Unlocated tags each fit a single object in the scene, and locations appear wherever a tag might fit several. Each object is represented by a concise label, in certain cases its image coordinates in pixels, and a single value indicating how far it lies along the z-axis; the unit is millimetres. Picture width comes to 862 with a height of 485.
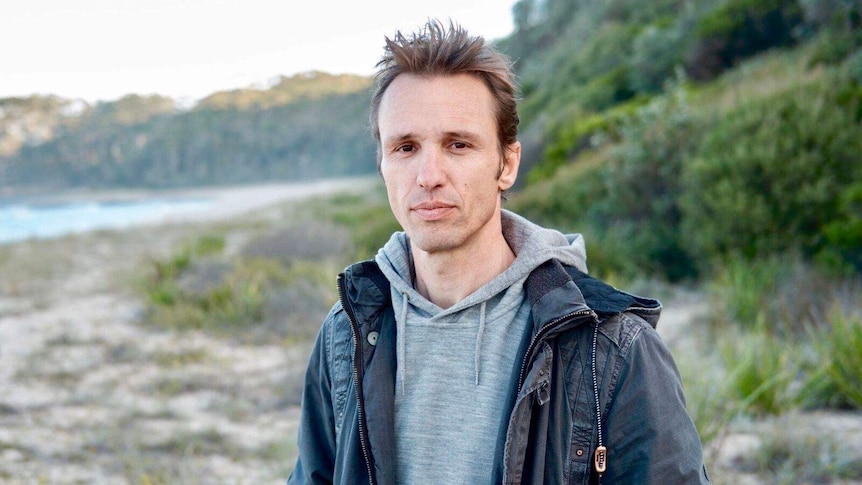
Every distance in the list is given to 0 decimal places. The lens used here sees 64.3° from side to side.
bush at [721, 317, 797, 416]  4902
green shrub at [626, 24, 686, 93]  16000
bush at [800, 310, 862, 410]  4879
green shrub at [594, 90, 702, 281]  9648
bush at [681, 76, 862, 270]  7613
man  1630
